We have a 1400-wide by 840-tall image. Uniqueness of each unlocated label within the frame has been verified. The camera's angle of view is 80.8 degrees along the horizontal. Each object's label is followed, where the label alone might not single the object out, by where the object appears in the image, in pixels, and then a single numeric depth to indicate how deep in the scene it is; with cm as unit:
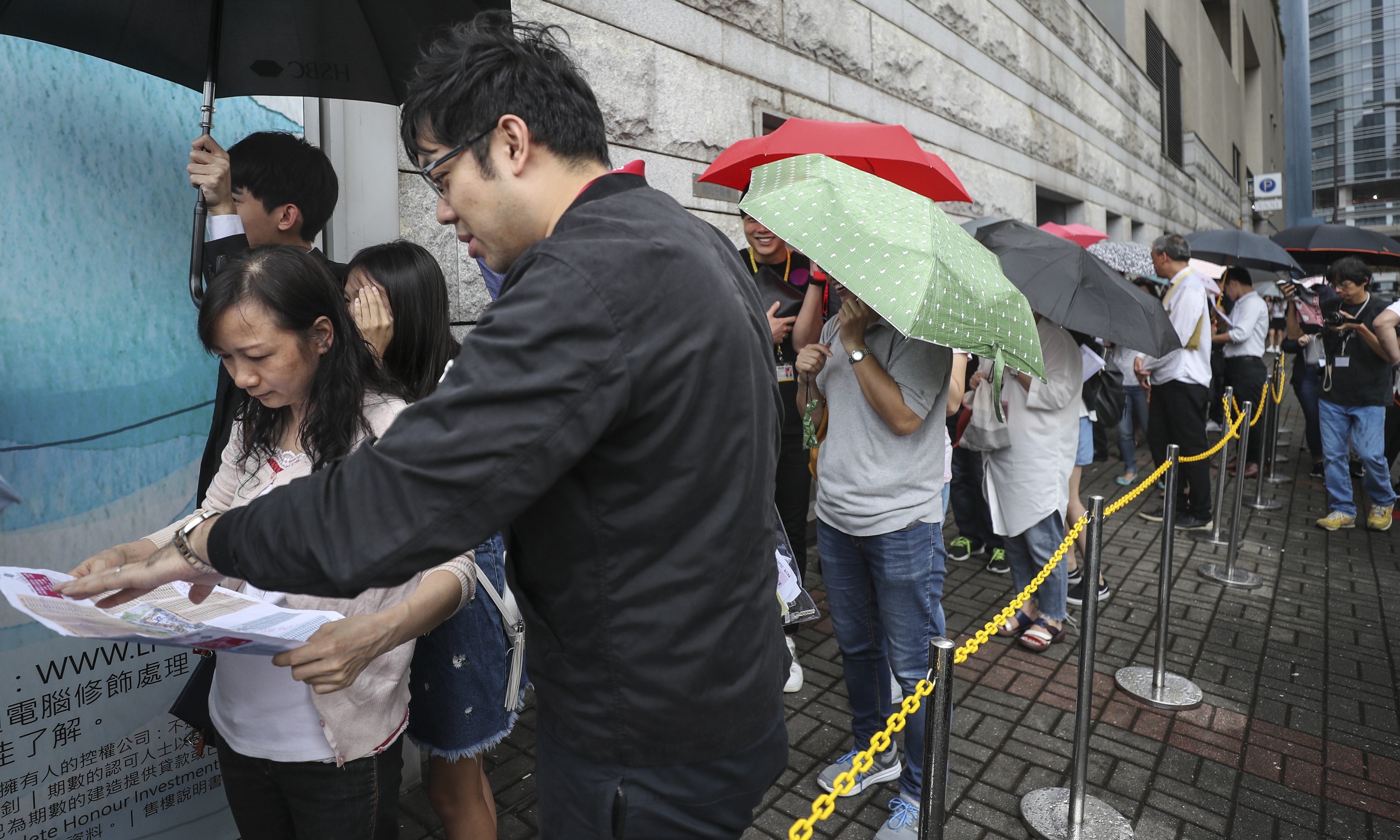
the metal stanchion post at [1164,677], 353
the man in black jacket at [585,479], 101
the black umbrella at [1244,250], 923
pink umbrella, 737
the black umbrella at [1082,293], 350
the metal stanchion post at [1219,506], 547
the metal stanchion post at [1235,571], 544
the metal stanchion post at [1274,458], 793
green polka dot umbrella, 210
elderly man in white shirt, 623
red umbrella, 378
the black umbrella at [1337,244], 993
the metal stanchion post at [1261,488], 717
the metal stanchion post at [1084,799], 281
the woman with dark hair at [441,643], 211
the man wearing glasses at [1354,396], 655
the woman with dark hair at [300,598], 169
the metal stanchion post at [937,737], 169
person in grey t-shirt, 262
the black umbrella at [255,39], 219
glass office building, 7450
